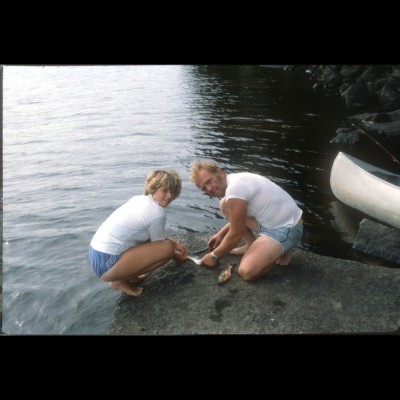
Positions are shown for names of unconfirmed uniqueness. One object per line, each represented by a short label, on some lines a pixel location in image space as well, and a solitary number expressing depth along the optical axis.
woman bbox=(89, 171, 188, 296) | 3.82
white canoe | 7.45
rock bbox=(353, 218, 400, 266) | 6.53
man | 3.96
